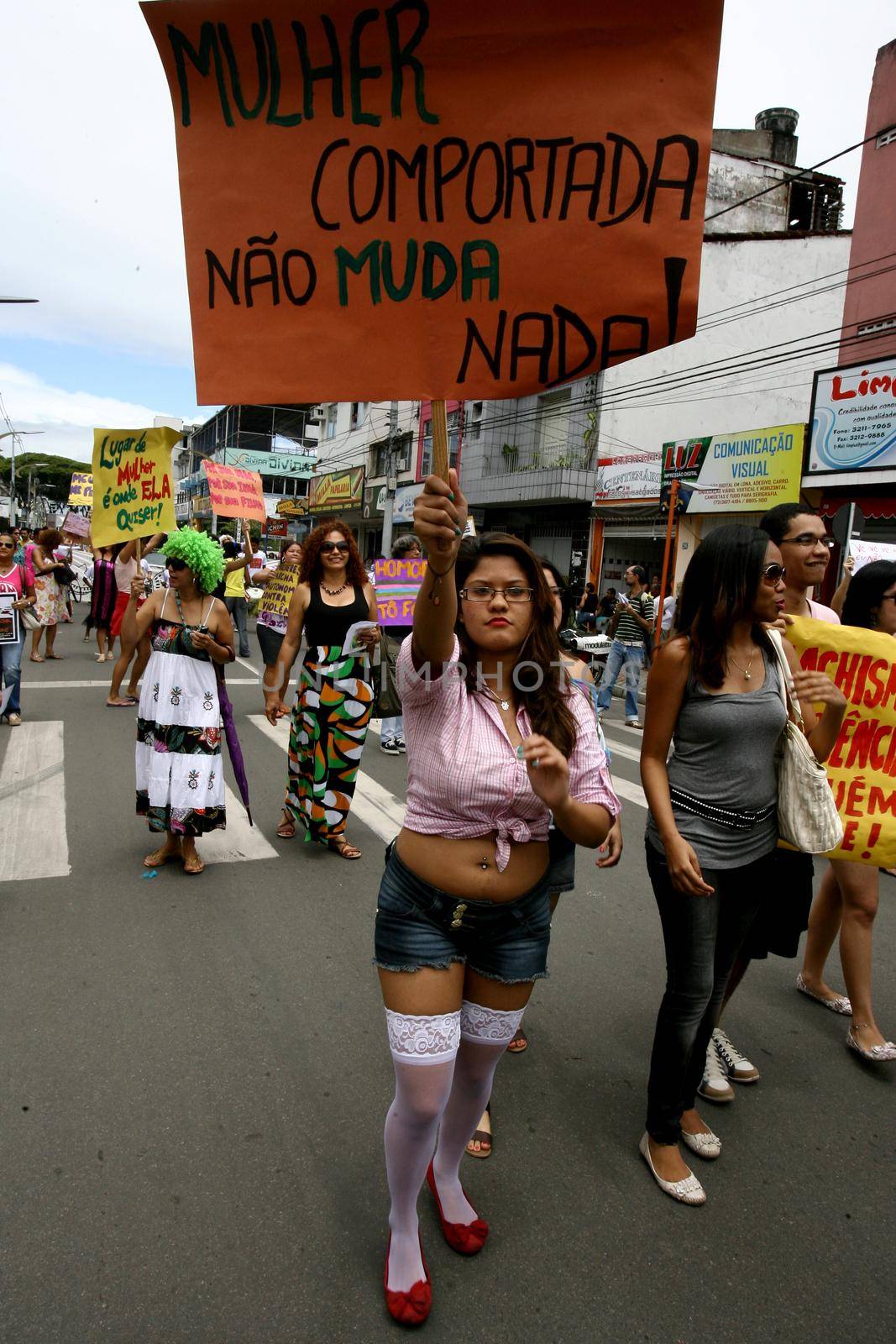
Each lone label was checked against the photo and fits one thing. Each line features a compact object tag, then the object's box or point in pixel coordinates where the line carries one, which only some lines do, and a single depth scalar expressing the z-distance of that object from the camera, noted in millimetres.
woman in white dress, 4758
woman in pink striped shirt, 2000
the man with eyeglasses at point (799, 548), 3330
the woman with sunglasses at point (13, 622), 7707
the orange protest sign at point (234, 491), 12398
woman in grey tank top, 2472
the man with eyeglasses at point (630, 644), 10422
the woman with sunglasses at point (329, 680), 5113
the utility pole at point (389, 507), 26547
